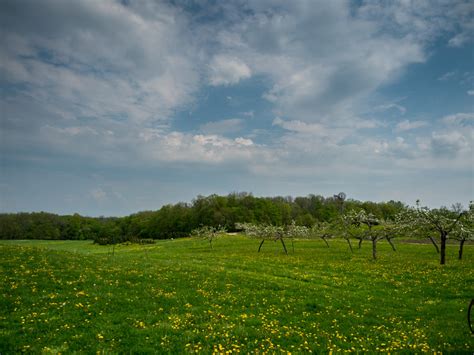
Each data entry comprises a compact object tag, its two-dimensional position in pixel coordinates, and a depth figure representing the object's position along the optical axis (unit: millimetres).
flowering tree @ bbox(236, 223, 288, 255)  47844
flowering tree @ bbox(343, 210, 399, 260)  39872
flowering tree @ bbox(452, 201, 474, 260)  33281
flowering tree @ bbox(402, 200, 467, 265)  32156
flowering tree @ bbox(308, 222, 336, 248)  51344
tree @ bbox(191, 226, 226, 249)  58912
